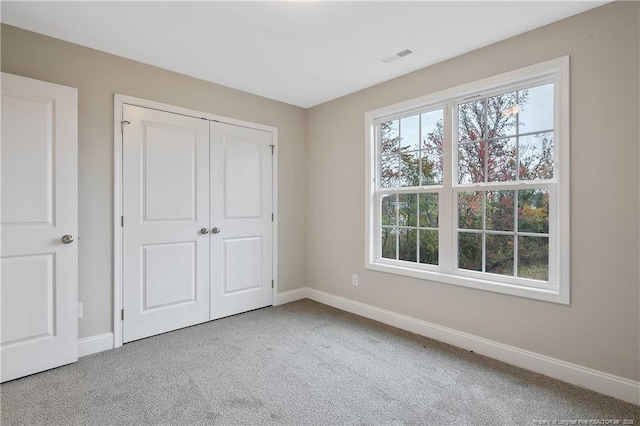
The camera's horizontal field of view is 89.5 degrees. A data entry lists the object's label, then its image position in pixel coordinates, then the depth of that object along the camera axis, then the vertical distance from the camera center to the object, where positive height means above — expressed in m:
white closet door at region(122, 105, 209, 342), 2.79 -0.08
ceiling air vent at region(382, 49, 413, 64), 2.62 +1.31
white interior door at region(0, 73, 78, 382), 2.15 -0.10
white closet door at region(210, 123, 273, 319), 3.34 -0.08
